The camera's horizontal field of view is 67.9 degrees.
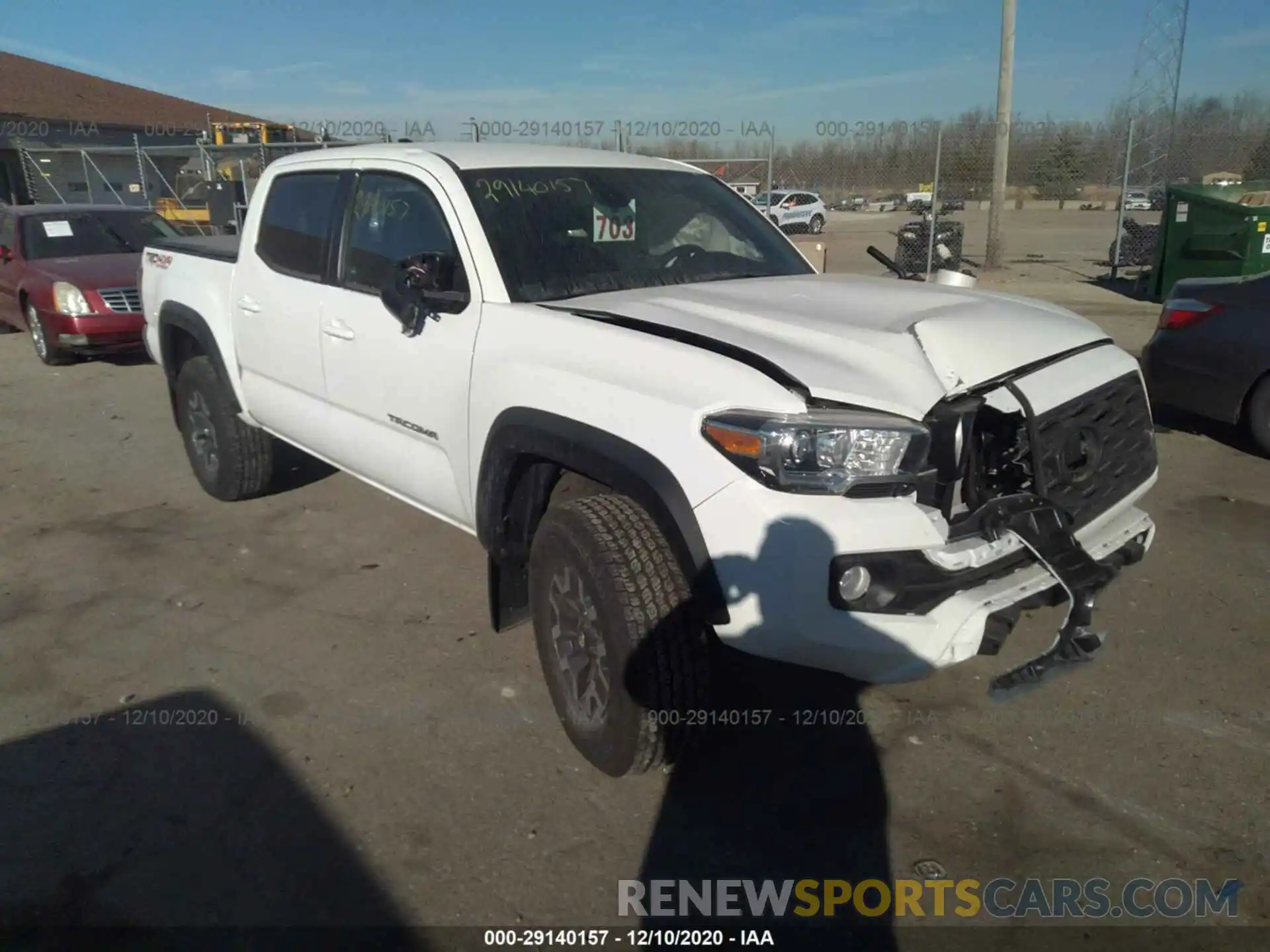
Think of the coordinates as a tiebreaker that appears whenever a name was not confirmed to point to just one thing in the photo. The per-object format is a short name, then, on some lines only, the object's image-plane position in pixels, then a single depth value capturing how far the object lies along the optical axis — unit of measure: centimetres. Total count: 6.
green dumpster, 1158
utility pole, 1532
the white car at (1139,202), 2305
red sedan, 935
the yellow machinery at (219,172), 1755
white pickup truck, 248
